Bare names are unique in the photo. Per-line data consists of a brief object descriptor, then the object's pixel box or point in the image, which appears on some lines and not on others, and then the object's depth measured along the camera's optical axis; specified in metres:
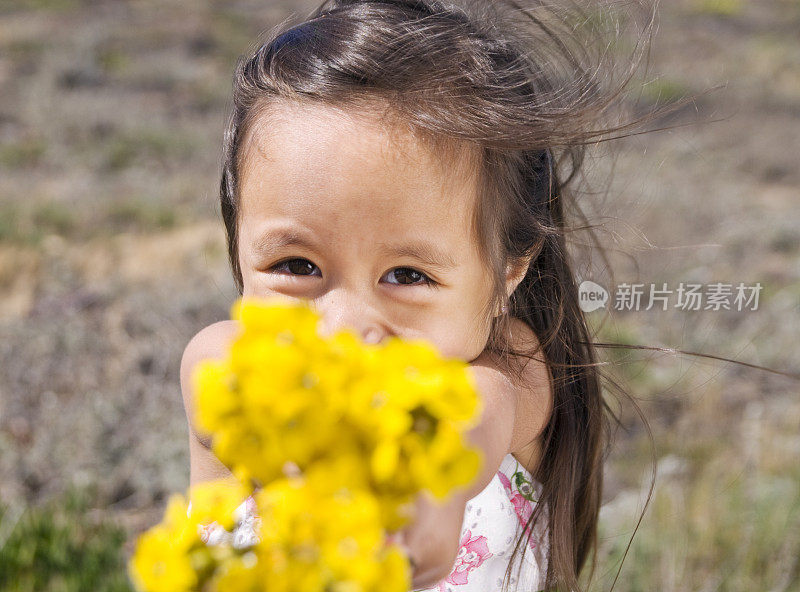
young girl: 0.81
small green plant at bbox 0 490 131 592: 1.12
